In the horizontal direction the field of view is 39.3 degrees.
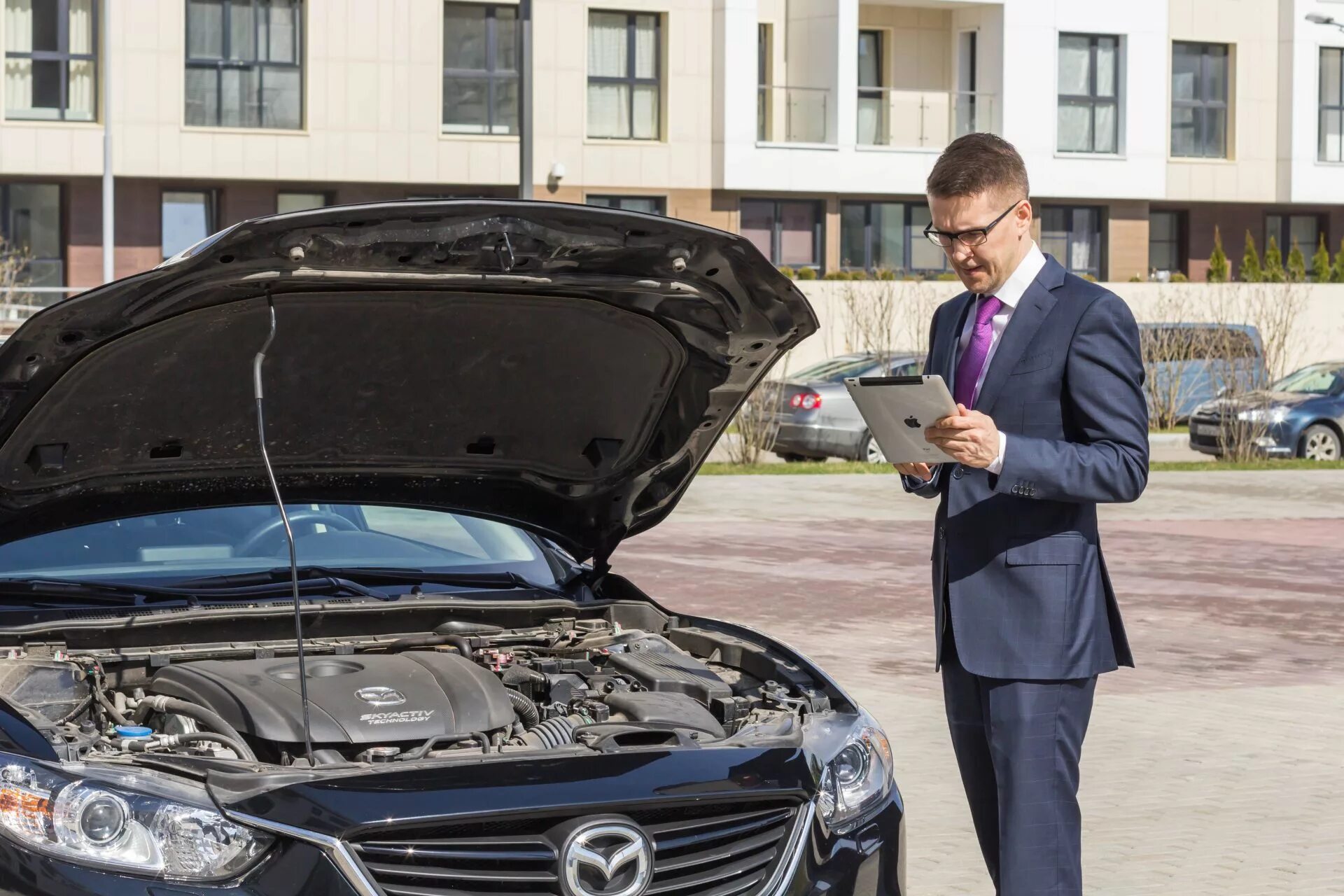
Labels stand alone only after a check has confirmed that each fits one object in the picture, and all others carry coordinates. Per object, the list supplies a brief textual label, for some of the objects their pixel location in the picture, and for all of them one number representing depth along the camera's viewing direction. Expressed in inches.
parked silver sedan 935.0
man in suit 157.5
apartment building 1357.0
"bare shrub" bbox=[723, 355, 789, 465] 899.4
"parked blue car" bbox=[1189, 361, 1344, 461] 960.9
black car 135.6
